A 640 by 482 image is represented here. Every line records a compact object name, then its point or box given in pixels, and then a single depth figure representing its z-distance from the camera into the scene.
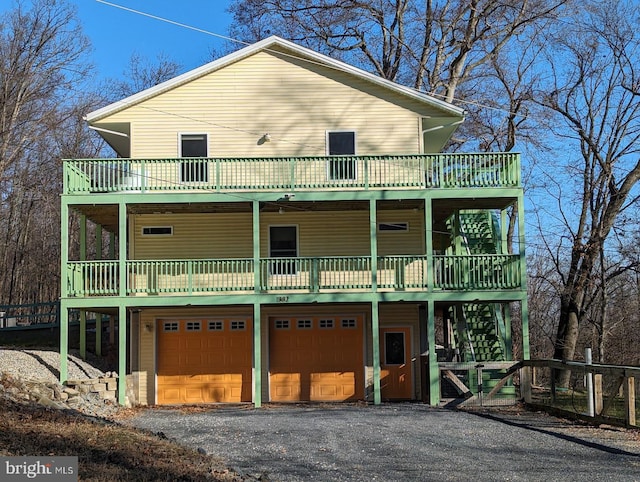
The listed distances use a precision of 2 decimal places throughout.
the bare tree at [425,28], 32.72
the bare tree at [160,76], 44.28
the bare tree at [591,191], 30.28
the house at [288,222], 22.48
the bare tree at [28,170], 37.12
